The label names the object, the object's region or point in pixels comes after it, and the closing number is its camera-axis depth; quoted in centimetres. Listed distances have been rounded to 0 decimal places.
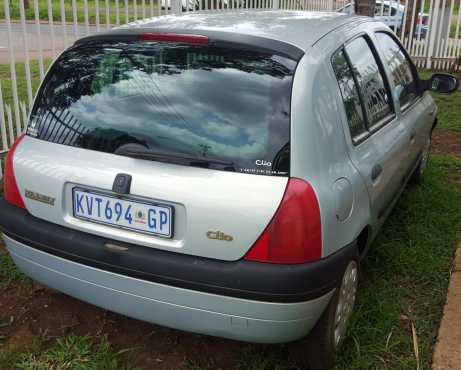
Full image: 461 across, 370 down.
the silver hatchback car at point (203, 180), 206
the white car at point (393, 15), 1332
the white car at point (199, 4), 638
